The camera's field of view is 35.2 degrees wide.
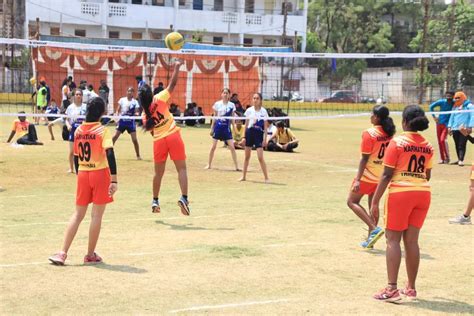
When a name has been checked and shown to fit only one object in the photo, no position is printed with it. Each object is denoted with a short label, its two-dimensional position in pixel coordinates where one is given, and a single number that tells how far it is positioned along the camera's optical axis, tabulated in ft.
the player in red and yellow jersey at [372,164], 27.76
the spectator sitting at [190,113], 103.65
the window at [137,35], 203.02
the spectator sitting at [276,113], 75.10
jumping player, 34.99
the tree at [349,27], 264.93
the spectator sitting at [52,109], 88.08
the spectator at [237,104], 86.24
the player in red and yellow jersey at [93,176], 24.85
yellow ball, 38.83
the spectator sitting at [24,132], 67.39
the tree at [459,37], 181.78
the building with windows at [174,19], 192.44
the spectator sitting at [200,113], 105.86
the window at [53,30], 194.88
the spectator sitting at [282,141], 70.90
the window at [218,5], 214.69
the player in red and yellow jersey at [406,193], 21.74
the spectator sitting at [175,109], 102.53
